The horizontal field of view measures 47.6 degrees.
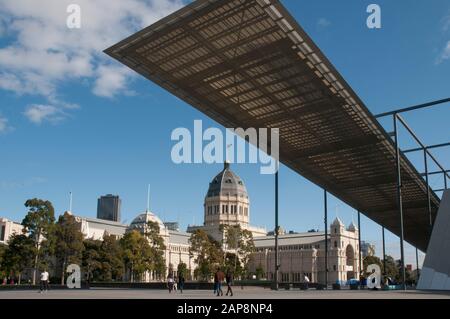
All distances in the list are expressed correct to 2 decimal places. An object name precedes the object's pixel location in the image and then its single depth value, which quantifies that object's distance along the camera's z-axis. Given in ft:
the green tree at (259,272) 384.47
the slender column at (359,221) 226.73
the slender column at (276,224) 121.92
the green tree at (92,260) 254.27
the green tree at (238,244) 256.87
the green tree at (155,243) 237.25
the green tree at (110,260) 255.50
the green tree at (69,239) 224.78
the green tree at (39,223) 186.50
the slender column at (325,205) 181.35
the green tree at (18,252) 186.60
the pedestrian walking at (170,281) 115.98
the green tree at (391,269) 450.38
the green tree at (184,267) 357.59
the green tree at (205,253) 247.50
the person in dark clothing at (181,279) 117.81
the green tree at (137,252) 233.35
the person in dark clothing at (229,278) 86.51
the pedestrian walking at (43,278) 100.99
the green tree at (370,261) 422.37
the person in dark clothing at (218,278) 86.63
